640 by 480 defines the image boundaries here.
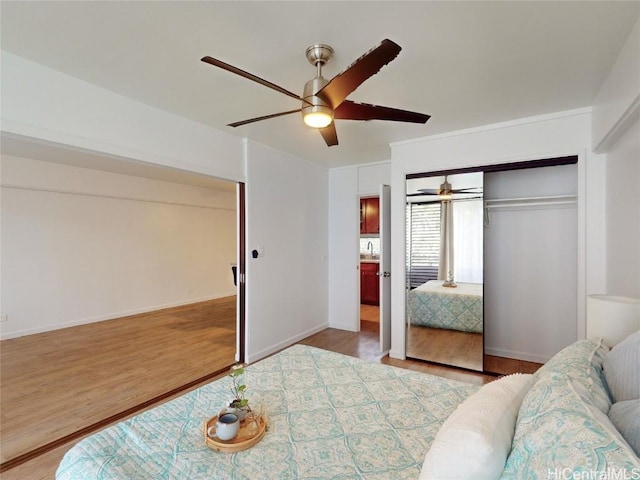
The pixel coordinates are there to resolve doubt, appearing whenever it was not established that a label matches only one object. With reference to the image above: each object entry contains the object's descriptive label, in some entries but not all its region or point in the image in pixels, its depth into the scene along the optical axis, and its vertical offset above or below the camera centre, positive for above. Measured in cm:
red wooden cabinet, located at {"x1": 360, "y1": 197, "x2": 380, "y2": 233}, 726 +47
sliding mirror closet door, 354 -39
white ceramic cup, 136 -81
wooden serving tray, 133 -87
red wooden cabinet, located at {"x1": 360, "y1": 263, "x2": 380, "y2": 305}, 696 -105
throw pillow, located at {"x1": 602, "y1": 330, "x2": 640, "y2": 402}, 125 -57
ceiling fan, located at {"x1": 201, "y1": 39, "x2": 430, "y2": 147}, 149 +79
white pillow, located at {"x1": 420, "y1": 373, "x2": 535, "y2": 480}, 94 -64
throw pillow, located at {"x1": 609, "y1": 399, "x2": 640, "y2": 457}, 93 -58
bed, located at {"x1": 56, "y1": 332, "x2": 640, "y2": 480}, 89 -86
